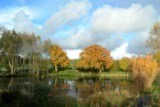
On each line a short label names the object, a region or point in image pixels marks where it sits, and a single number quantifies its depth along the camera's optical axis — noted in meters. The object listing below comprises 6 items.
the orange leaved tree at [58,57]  55.14
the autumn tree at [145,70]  17.20
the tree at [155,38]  33.03
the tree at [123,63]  55.87
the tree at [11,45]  43.33
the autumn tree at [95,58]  54.08
